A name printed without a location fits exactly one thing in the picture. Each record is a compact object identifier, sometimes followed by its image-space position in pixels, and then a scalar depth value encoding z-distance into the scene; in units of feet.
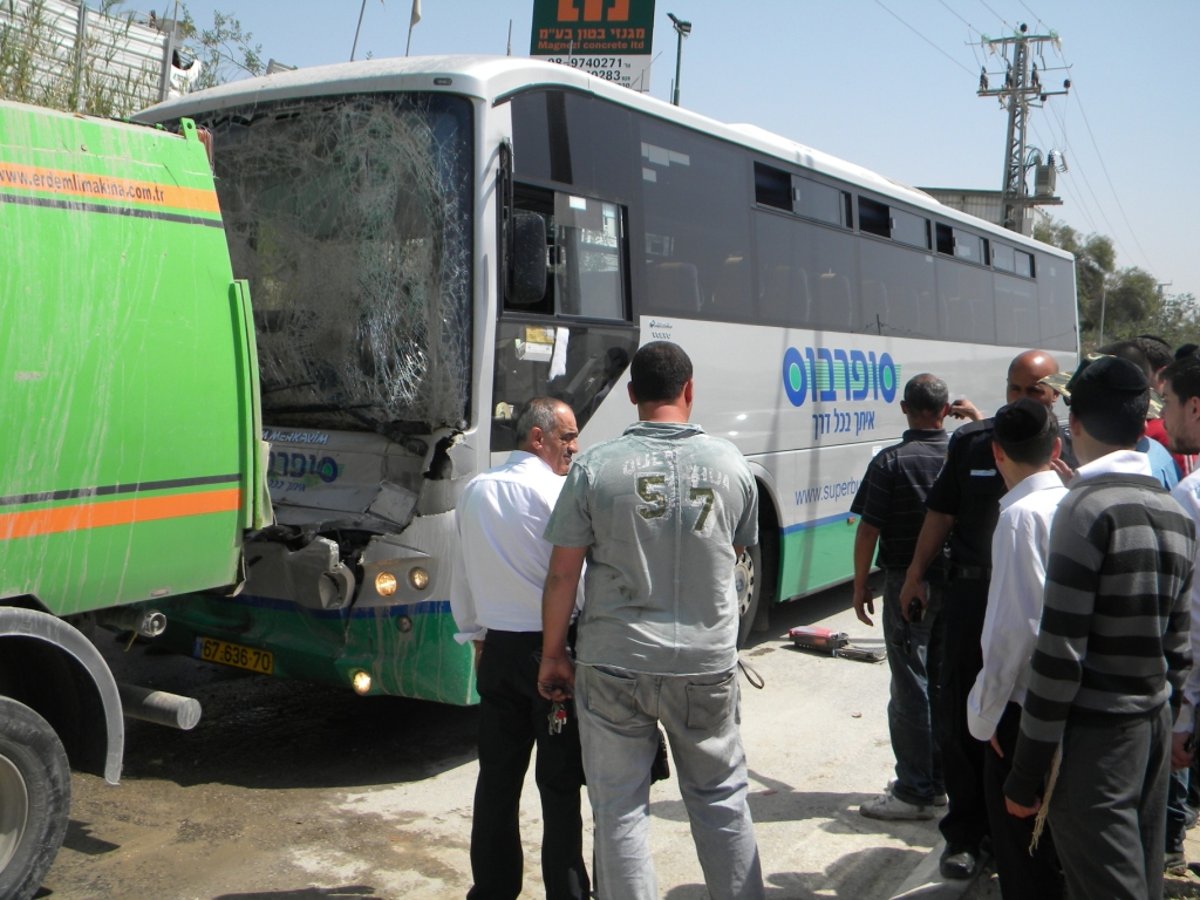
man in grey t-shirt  11.59
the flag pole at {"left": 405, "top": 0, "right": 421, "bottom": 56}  28.29
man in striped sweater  10.23
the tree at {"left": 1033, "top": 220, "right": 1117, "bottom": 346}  189.06
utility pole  136.15
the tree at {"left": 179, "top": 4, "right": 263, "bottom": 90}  47.73
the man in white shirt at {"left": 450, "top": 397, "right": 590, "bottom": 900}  12.82
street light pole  78.00
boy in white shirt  11.54
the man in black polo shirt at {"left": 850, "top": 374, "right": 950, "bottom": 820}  17.42
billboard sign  47.01
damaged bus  19.02
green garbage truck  13.17
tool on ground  27.71
